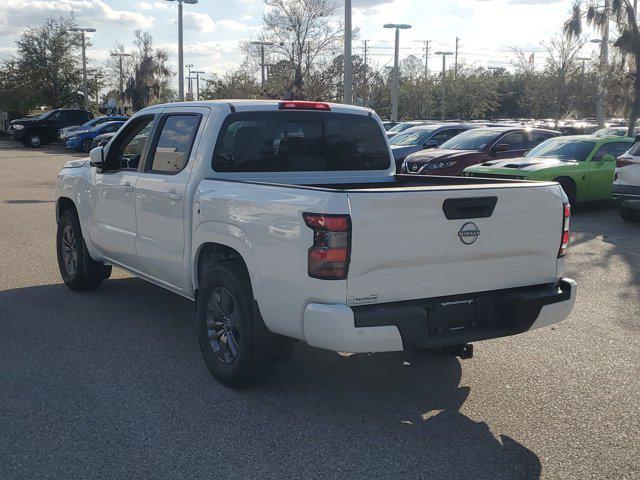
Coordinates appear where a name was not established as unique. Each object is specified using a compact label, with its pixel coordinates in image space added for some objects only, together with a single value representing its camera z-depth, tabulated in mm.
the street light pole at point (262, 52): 35766
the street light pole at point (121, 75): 64312
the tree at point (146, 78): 59278
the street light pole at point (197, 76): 81038
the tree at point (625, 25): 23156
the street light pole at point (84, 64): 52850
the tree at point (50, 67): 56406
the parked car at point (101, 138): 30772
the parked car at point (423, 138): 20219
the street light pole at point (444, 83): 53681
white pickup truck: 4203
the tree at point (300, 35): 33156
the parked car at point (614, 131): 27266
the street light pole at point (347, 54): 21391
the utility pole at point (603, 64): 23969
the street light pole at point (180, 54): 31547
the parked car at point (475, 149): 16016
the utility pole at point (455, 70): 58894
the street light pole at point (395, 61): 37406
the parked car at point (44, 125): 42188
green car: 13758
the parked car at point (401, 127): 27969
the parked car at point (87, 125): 38312
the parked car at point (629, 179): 12414
